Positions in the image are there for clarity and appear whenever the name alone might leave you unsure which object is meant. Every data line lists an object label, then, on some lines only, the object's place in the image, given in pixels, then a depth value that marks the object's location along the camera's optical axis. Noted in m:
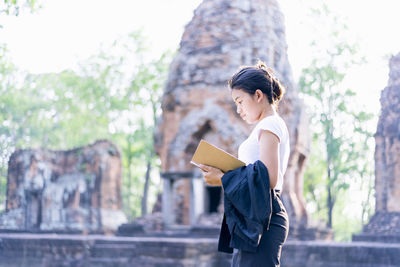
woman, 2.27
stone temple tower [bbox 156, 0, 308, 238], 17.70
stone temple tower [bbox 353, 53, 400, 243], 12.02
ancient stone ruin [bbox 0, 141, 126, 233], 19.06
